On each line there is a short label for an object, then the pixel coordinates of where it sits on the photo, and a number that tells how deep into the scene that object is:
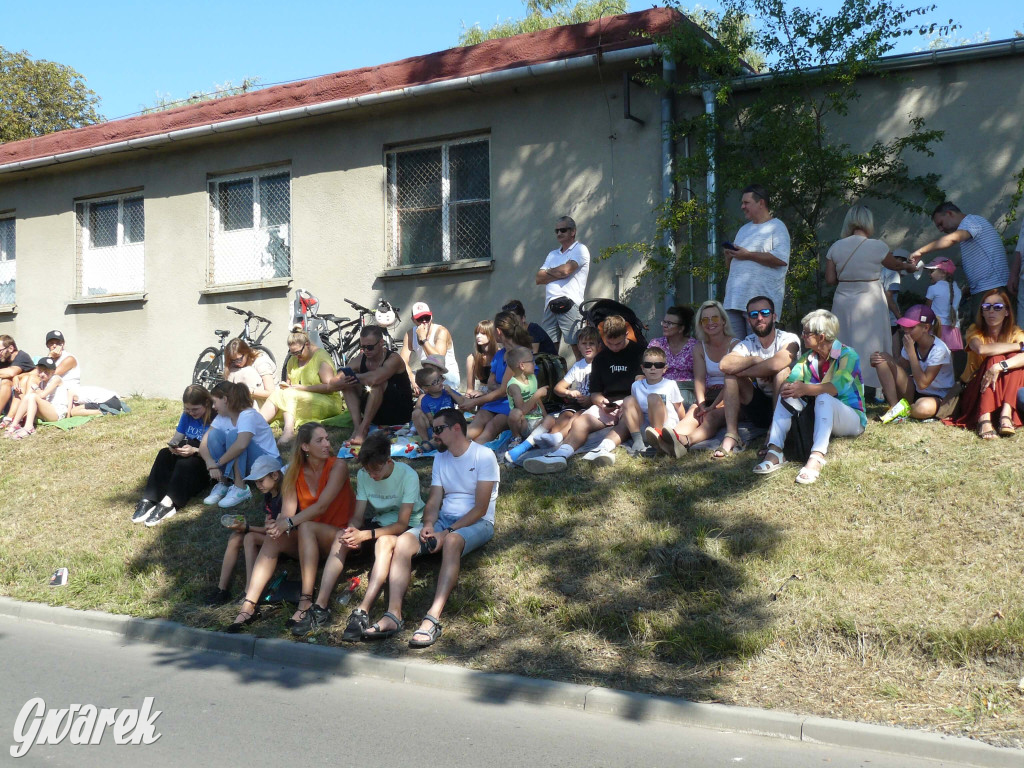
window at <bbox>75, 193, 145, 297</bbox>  17.17
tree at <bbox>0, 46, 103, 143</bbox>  33.53
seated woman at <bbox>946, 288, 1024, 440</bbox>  8.41
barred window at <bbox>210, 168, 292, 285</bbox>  15.65
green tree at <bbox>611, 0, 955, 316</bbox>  11.22
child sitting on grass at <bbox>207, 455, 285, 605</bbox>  8.34
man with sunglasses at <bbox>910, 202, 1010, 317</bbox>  10.09
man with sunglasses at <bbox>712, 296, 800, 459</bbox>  8.84
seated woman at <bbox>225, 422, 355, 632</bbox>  7.96
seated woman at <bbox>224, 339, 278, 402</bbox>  12.39
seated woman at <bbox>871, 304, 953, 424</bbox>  9.07
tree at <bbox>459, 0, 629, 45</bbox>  34.38
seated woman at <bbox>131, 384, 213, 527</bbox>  10.24
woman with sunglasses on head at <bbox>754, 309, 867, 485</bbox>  8.19
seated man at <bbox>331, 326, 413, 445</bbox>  11.08
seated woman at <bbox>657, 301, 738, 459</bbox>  9.14
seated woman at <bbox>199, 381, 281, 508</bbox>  10.20
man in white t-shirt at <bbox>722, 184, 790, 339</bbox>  9.88
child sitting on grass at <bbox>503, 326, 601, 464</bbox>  9.56
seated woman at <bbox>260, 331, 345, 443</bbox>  12.02
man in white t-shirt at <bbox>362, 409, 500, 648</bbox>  7.44
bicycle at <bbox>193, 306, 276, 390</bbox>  15.04
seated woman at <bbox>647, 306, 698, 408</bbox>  9.84
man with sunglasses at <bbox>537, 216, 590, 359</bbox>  11.63
